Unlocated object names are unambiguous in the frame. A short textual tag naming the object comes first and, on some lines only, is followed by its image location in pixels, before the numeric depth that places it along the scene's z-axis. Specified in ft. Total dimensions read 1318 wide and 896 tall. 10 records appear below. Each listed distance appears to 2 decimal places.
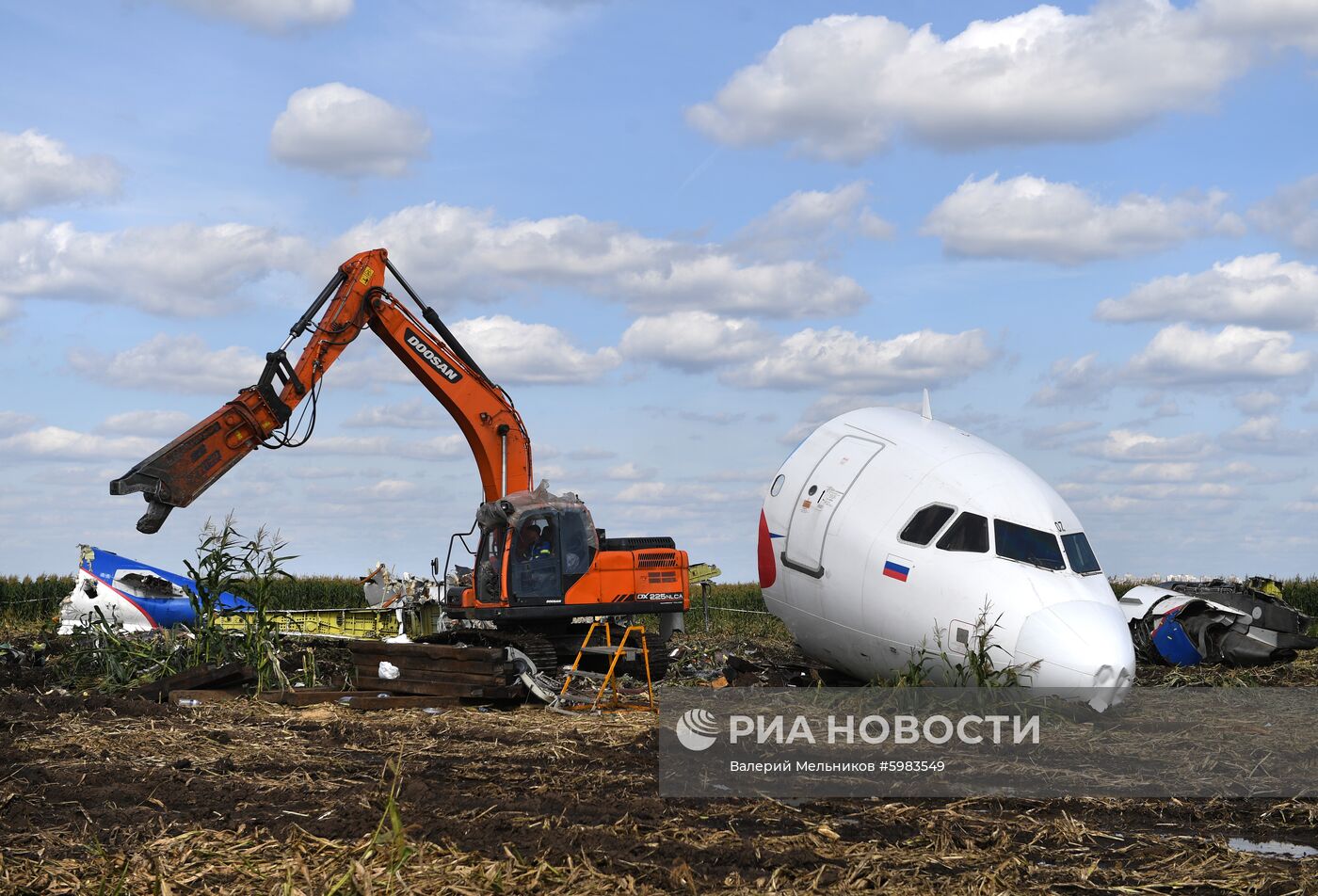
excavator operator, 62.95
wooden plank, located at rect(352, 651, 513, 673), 54.39
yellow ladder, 52.85
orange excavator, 62.69
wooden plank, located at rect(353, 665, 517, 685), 54.29
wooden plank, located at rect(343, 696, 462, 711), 54.29
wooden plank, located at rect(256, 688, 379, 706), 55.83
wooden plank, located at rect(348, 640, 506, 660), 54.54
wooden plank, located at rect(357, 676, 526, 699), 54.19
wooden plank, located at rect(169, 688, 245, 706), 55.77
